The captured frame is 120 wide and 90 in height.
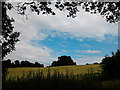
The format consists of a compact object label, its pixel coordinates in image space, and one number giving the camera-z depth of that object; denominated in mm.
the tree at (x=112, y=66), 8917
